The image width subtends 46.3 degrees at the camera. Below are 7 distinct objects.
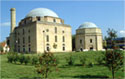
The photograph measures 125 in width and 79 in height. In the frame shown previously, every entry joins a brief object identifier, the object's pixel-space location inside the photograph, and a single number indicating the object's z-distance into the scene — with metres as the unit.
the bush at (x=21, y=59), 16.76
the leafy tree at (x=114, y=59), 8.84
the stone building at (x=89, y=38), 43.53
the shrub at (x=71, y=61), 14.86
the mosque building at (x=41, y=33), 34.09
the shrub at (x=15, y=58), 17.75
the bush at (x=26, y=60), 16.33
